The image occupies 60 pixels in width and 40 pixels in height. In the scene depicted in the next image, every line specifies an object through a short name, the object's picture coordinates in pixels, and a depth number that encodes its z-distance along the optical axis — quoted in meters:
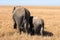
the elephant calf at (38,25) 14.20
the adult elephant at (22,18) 14.41
